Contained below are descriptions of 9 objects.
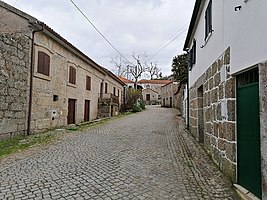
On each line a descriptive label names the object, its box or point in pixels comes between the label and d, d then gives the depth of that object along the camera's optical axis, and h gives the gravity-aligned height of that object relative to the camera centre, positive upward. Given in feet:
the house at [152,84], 236.63 +25.70
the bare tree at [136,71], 159.37 +26.22
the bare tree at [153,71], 190.66 +32.31
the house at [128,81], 187.78 +23.00
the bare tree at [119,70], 165.42 +27.31
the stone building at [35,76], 29.54 +4.99
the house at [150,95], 217.52 +13.52
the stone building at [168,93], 158.35 +12.28
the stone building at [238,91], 11.10 +1.26
